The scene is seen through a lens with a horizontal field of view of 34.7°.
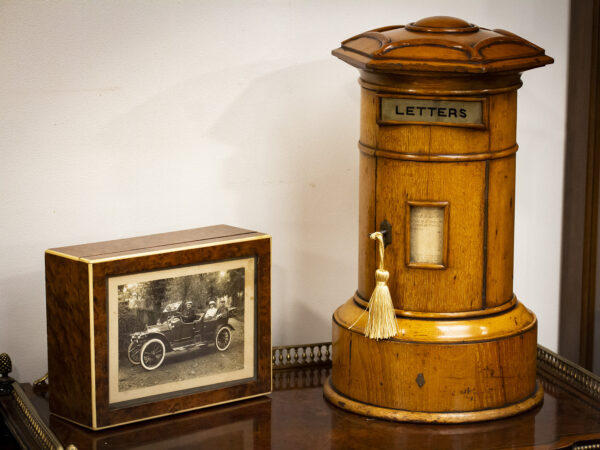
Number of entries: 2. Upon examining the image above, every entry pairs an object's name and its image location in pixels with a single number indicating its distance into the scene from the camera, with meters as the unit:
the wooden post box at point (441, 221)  1.43
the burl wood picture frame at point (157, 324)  1.44
